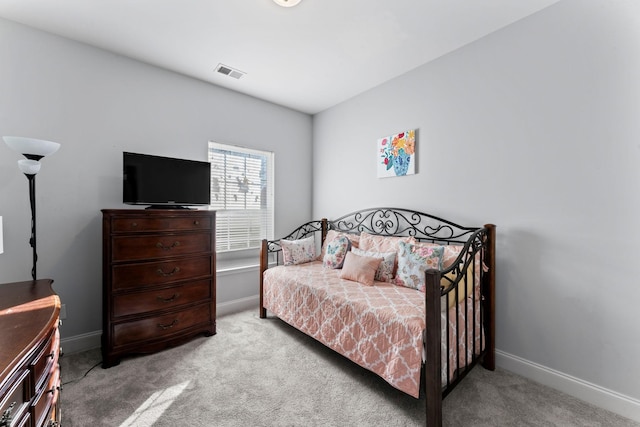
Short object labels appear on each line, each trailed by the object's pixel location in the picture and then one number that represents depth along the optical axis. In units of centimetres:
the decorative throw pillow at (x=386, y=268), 238
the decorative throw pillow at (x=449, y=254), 212
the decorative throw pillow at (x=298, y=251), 303
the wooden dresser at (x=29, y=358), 76
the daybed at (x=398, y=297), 151
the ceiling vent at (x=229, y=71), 270
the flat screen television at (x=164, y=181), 232
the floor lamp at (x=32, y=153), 163
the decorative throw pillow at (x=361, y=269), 231
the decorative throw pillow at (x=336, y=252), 282
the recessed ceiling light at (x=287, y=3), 182
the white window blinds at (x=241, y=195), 322
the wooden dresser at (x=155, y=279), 208
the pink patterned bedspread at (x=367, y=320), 155
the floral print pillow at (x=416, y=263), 211
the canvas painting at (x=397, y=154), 271
